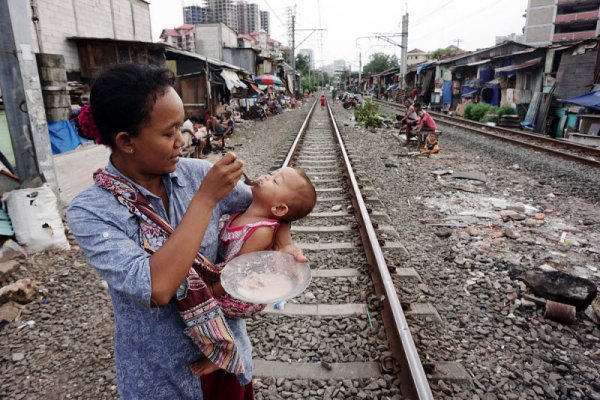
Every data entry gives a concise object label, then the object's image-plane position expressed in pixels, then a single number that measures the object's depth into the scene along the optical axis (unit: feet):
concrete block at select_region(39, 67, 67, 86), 17.42
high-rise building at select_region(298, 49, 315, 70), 260.62
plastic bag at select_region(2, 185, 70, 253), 14.90
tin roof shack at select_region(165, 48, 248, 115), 51.39
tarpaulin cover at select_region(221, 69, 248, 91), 59.74
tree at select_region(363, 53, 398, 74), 284.90
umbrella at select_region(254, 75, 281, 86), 92.52
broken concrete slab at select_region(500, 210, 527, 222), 18.28
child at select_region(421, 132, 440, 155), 35.65
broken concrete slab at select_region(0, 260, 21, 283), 12.78
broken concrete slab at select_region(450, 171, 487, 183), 26.30
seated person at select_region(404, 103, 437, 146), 36.99
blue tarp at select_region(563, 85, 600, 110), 42.14
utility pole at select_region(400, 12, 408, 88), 123.13
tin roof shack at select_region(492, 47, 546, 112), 63.46
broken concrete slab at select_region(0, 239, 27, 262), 14.07
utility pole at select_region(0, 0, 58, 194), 14.87
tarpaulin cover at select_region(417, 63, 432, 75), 117.35
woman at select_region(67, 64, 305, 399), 3.30
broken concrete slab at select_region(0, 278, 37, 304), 11.24
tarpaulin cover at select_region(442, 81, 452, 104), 100.48
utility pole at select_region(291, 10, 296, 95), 137.75
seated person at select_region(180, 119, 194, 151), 32.04
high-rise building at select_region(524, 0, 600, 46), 163.94
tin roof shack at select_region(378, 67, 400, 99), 166.42
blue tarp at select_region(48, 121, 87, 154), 20.52
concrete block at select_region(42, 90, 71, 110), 18.29
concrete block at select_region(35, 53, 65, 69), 17.21
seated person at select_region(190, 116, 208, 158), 33.35
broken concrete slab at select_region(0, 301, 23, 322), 10.69
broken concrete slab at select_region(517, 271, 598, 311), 10.57
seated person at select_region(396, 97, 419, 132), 39.40
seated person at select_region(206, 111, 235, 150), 40.52
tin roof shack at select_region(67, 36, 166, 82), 41.14
